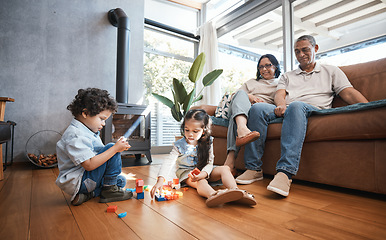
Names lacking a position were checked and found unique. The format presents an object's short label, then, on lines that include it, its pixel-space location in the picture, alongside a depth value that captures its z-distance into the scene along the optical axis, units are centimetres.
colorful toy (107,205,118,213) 97
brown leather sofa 119
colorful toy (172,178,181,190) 139
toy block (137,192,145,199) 117
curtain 391
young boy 104
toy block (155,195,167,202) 114
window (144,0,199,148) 381
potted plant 317
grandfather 135
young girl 121
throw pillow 199
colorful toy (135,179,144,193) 116
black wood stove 252
